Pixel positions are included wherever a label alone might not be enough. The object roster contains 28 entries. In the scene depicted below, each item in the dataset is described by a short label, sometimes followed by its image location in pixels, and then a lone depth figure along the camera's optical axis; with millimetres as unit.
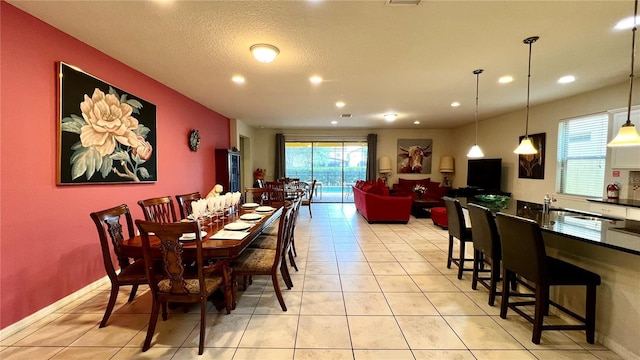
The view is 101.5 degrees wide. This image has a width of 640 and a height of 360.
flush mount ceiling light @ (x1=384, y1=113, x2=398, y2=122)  6164
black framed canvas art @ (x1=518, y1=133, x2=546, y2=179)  5117
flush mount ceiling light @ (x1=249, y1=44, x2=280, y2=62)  2633
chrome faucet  2601
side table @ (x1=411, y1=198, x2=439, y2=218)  6641
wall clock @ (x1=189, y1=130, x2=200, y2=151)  4801
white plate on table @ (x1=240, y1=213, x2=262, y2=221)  2682
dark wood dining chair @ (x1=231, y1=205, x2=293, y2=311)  2324
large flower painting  2434
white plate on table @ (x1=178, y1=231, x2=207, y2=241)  1992
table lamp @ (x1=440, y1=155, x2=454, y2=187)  8367
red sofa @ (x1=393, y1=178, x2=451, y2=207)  7734
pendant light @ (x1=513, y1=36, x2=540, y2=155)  3094
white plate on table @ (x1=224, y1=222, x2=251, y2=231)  2270
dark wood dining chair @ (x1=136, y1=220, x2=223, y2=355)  1687
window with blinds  4176
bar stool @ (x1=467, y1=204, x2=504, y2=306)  2432
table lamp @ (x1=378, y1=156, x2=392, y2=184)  8570
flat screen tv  6156
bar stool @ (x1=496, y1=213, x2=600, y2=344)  1877
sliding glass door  9047
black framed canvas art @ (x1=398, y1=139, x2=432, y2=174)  8812
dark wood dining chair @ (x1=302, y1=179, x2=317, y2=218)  6816
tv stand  6059
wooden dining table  1843
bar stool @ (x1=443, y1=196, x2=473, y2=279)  3008
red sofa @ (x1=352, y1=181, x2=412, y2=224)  5758
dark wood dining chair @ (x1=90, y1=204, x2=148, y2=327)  2027
